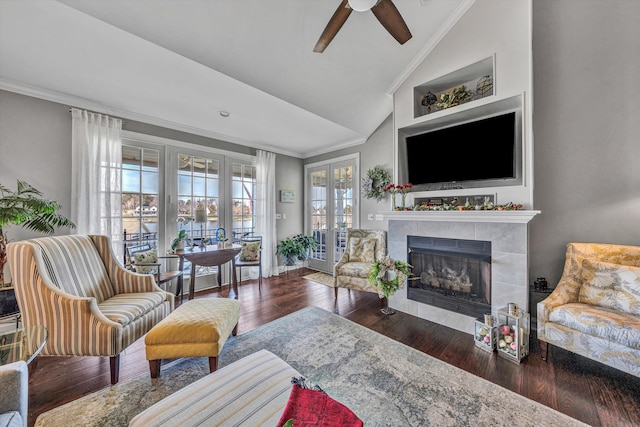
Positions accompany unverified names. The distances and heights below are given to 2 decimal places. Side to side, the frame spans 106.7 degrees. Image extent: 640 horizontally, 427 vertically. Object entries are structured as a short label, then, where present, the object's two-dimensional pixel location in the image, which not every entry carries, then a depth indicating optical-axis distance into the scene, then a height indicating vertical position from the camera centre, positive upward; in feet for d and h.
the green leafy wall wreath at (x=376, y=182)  12.32 +1.65
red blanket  2.46 -2.17
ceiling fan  4.82 +4.33
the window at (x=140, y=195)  10.21 +0.86
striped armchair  5.30 -2.13
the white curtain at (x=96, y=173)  8.79 +1.62
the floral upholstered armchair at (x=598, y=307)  5.20 -2.42
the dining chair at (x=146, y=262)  9.33 -1.89
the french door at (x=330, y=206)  14.28 +0.52
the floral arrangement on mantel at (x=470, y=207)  7.12 +0.20
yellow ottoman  5.39 -2.83
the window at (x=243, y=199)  13.82 +0.90
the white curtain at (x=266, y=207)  14.61 +0.44
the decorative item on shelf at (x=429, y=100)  9.25 +4.44
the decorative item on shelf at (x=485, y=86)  7.98 +4.33
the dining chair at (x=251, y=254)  12.89 -2.19
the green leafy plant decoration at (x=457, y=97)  8.45 +4.16
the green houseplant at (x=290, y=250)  15.38 -2.35
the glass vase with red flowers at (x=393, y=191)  9.50 +0.89
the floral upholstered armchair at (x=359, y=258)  10.23 -2.16
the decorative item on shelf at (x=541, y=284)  7.64 -2.33
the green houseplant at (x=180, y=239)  10.36 -1.11
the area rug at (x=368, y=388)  4.57 -3.91
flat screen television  7.50 +2.05
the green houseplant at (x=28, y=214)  6.50 +0.04
